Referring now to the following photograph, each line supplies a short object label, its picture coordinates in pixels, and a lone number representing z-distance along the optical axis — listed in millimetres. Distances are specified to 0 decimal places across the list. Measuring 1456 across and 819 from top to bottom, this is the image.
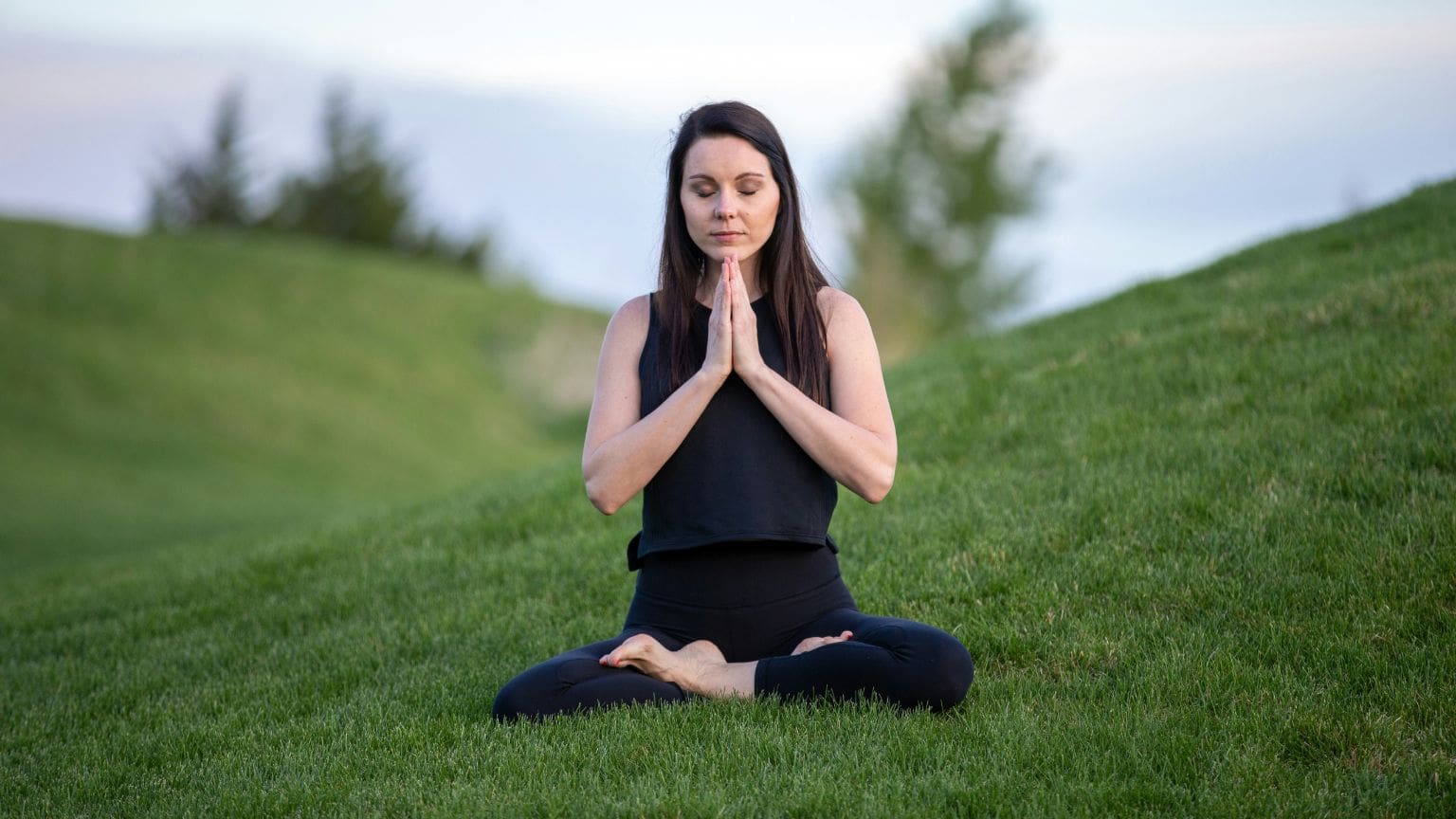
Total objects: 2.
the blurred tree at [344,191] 58062
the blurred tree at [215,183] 57000
